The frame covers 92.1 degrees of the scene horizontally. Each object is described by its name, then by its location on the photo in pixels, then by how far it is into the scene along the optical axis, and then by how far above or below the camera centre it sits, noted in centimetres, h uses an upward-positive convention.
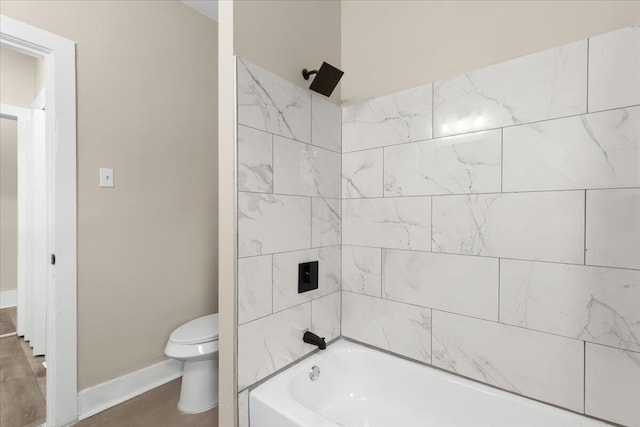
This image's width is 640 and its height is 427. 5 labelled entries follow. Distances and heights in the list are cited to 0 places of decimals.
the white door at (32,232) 241 -23
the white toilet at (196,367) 175 -94
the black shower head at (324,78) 143 +62
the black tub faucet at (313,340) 148 -64
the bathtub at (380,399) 115 -81
